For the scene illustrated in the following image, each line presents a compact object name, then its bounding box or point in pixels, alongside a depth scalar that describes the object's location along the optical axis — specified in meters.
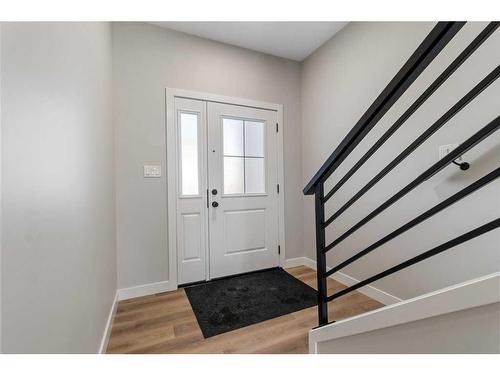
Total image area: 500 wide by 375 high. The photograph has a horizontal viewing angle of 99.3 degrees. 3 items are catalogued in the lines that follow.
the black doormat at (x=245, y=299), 1.70
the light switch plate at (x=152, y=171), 2.19
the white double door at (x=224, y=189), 2.37
